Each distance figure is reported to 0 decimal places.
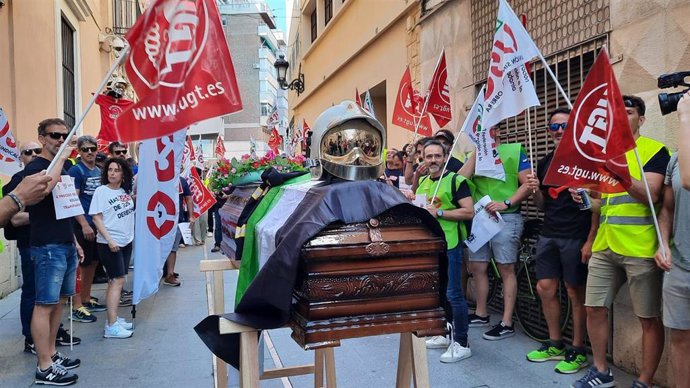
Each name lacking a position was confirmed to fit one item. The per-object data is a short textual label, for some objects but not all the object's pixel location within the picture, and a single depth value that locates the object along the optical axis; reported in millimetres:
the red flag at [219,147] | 16111
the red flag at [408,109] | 7684
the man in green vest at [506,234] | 5262
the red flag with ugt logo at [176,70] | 2494
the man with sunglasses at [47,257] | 4320
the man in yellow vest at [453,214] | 4812
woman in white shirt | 5703
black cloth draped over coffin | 1948
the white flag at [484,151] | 5031
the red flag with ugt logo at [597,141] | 3158
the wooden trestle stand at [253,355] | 2111
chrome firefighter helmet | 2309
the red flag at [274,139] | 14306
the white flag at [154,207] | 2865
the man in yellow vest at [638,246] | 3598
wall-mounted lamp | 15828
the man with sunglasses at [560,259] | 4422
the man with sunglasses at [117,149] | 7082
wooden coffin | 1971
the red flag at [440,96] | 6838
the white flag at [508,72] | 4320
